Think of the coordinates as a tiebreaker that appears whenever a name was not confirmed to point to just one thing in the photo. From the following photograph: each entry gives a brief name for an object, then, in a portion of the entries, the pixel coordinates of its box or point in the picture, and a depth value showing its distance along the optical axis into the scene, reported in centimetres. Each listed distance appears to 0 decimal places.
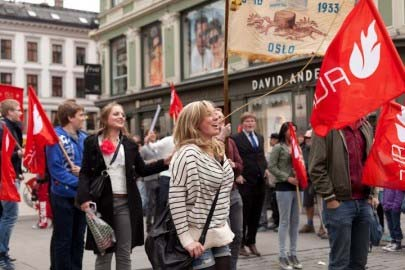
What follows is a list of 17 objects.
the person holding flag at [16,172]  737
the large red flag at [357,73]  454
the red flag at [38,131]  625
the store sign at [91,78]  3003
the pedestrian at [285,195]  755
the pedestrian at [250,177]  845
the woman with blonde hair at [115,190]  537
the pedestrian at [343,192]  477
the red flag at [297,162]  811
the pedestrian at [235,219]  664
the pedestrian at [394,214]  871
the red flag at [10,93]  994
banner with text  673
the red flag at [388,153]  482
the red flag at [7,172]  715
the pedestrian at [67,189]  604
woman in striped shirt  392
